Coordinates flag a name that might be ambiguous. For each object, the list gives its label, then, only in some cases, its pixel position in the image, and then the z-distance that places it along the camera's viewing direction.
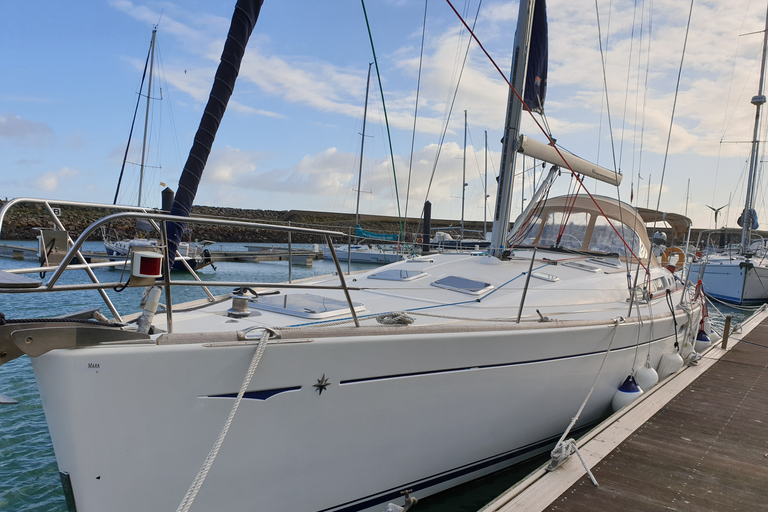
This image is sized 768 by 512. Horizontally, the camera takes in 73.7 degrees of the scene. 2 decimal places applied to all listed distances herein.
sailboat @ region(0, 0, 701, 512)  2.47
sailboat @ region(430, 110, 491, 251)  28.08
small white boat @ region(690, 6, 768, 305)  18.94
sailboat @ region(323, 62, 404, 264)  29.47
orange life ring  8.75
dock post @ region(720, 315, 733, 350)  8.47
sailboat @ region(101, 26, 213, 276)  20.91
